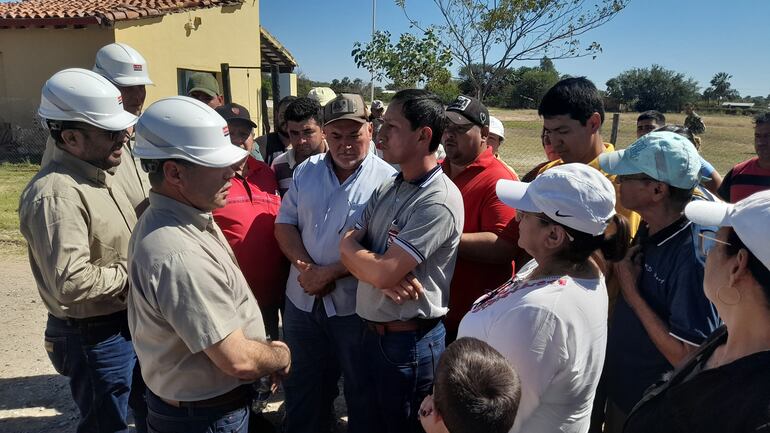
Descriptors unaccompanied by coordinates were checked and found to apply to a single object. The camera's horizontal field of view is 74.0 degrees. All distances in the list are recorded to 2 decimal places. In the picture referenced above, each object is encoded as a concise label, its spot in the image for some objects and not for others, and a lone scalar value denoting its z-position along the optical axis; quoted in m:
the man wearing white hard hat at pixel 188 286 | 1.68
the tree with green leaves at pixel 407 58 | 11.73
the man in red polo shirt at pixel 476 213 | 2.58
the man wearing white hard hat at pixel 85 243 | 2.21
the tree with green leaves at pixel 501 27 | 11.29
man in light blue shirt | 2.67
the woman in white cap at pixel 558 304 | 1.51
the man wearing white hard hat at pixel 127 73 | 3.24
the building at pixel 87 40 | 12.05
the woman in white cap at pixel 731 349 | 1.17
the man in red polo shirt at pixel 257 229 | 2.95
